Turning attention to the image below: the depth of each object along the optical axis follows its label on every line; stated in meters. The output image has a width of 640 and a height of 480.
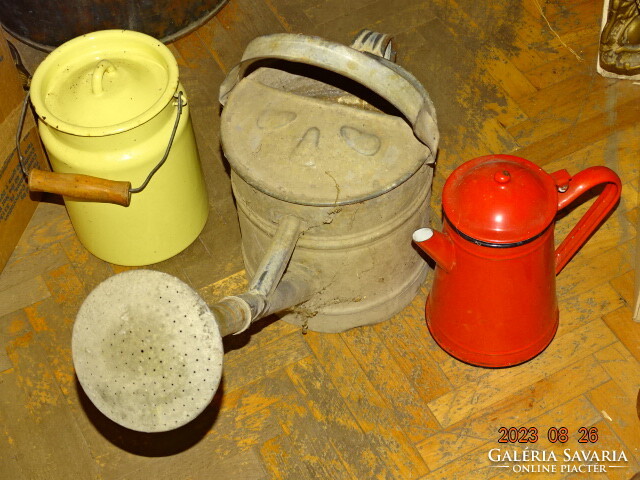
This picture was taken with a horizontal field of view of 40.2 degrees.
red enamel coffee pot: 1.36
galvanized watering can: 1.23
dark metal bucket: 2.06
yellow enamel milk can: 1.58
